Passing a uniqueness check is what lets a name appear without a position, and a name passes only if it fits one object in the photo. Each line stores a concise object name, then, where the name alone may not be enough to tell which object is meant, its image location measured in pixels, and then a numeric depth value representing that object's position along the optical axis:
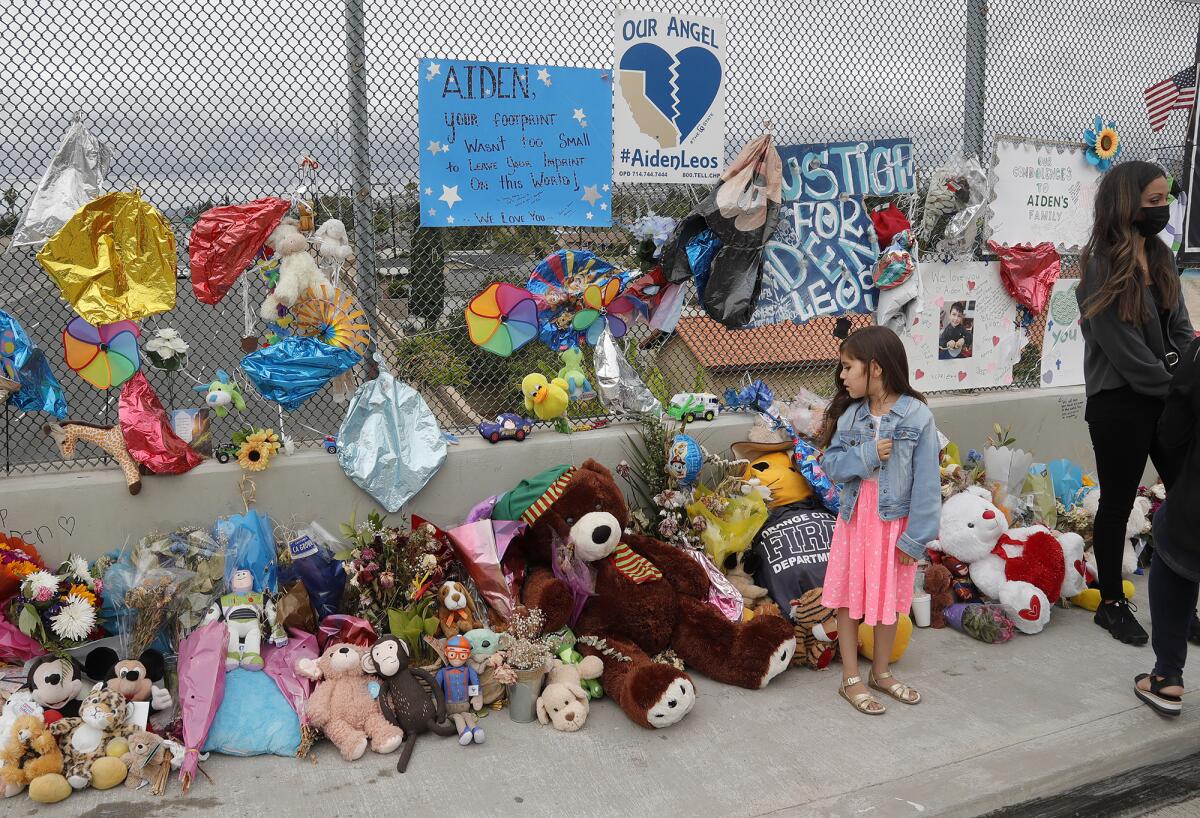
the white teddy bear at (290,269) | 3.87
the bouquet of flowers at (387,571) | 3.62
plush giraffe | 3.70
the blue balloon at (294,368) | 3.89
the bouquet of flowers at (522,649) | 3.43
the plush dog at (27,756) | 2.86
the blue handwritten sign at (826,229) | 5.00
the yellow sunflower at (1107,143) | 5.94
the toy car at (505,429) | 4.32
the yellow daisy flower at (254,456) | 3.87
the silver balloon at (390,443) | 4.06
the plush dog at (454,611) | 3.61
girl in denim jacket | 3.43
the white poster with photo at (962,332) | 5.46
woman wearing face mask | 4.03
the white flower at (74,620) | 3.26
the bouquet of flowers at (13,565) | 3.31
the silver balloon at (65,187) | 3.58
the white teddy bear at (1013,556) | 4.37
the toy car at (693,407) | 4.72
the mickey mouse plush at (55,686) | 3.07
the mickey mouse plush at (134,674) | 3.14
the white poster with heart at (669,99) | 4.50
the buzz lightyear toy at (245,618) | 3.40
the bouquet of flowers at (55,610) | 3.27
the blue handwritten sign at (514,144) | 4.16
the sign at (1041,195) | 5.61
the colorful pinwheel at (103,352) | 3.65
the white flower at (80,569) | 3.44
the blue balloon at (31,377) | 3.53
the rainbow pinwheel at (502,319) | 4.33
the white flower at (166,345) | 3.81
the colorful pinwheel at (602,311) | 4.55
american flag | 6.07
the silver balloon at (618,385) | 4.59
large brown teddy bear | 3.68
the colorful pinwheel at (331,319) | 3.99
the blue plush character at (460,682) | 3.41
